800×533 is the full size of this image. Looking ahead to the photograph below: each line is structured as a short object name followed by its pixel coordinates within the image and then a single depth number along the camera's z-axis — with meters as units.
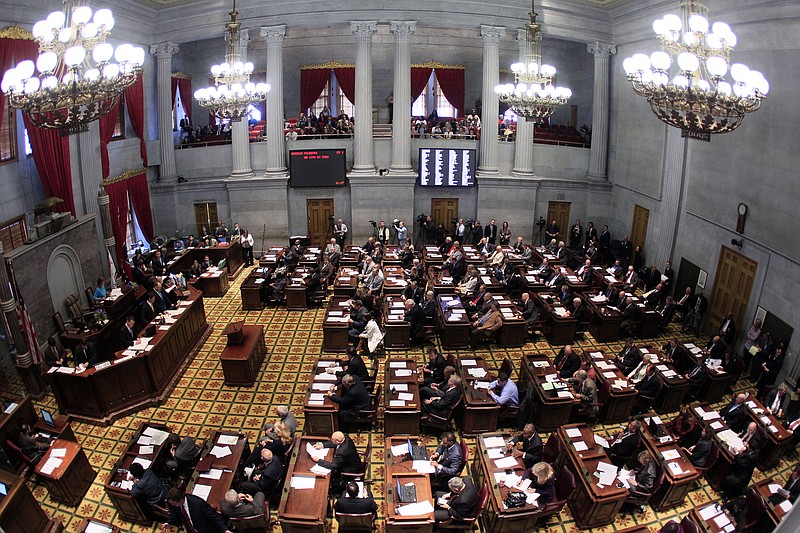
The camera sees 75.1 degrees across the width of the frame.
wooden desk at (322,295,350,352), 11.30
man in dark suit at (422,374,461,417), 8.46
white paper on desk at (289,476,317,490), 6.64
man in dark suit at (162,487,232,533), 6.04
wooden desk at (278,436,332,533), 6.20
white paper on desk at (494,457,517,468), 7.00
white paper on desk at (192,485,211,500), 6.61
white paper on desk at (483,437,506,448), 7.36
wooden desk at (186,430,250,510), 6.69
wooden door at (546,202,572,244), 18.83
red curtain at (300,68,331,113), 21.06
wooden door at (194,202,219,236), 18.48
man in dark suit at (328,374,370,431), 8.40
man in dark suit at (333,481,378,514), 6.25
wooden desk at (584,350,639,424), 8.96
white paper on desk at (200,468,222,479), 6.89
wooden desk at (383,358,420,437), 8.32
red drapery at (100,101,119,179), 14.42
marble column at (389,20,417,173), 16.84
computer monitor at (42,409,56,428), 8.03
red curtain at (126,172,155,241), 16.39
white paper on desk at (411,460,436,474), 6.84
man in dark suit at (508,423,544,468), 7.16
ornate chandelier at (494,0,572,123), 11.06
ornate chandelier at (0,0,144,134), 6.33
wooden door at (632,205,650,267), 16.17
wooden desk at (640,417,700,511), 7.12
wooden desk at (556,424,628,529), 6.77
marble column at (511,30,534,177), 17.73
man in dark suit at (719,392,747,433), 8.31
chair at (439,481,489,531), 6.39
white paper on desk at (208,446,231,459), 7.24
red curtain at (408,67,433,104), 21.05
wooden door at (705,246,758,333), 11.32
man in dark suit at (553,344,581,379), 9.66
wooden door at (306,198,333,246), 18.44
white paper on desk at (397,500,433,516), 6.23
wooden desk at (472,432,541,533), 6.40
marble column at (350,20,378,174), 16.78
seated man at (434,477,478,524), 6.36
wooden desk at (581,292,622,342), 12.01
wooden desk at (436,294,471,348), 11.36
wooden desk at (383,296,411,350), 11.36
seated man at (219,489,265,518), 6.20
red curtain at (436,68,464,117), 21.23
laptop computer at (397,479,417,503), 6.41
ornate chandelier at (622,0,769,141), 6.50
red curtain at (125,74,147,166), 16.19
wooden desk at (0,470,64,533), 6.26
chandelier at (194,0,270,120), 11.01
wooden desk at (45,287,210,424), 8.88
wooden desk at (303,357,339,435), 8.35
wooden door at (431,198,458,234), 18.69
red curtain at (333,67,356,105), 20.97
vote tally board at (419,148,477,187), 18.02
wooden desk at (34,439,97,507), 7.17
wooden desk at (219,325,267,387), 9.99
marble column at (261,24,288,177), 16.89
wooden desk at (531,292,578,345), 11.73
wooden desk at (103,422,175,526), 6.86
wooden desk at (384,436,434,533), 6.16
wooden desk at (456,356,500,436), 8.48
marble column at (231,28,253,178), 17.59
